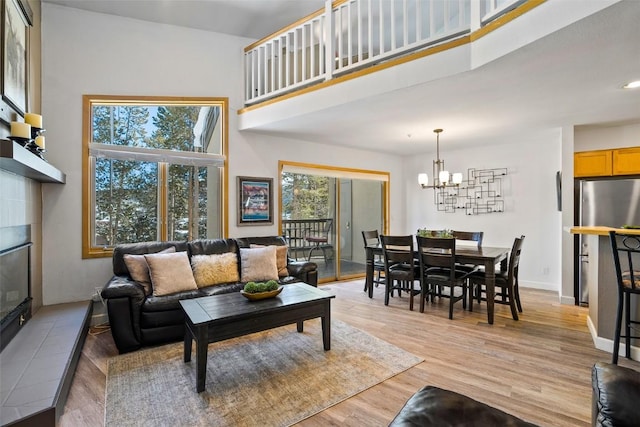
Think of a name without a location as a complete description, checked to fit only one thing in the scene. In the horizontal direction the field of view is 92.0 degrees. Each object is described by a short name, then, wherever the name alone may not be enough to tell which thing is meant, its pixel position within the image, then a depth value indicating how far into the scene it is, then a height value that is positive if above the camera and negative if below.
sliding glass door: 5.30 -0.02
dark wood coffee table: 2.21 -0.81
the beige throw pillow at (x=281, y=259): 4.04 -0.62
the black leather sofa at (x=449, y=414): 1.23 -0.84
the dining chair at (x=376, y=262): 4.80 -0.80
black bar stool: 2.51 -0.63
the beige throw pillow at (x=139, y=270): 3.17 -0.58
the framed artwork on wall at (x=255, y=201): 4.54 +0.19
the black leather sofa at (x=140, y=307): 2.76 -0.87
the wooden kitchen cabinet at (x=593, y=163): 4.22 +0.68
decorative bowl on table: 2.63 -0.67
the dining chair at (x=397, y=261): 4.01 -0.64
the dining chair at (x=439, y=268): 3.65 -0.72
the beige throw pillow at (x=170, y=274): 3.13 -0.63
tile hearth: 1.68 -1.03
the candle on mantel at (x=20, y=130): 2.41 +0.66
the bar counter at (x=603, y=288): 2.85 -0.72
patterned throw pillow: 3.51 -0.65
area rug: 1.97 -1.28
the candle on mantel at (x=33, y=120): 2.69 +0.83
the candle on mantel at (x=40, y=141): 2.85 +0.68
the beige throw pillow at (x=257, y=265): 3.75 -0.64
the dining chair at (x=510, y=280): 3.59 -0.82
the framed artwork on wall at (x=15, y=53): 2.40 +1.37
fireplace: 2.36 -0.57
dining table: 3.49 -0.55
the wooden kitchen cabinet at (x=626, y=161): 4.09 +0.68
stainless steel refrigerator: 3.87 +0.06
